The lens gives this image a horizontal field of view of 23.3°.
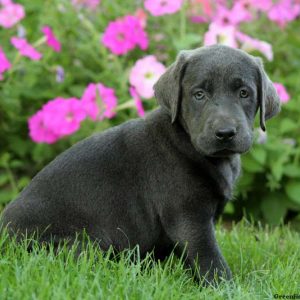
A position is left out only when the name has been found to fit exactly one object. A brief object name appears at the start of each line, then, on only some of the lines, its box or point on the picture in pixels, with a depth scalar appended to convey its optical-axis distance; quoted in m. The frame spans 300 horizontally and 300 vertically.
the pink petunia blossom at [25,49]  6.21
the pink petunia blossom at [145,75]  6.09
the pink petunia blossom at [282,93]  6.17
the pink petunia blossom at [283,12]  7.03
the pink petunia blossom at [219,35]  6.24
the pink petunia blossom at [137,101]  6.10
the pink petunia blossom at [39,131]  6.35
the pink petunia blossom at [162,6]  6.49
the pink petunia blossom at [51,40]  6.55
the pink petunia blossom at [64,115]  6.12
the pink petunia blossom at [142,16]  6.83
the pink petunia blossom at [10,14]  6.69
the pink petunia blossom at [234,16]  6.79
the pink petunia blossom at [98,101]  6.07
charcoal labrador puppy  3.95
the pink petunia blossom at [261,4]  6.98
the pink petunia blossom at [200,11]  7.17
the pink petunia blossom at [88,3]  7.18
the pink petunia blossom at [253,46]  6.20
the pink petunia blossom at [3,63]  6.16
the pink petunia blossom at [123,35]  6.46
